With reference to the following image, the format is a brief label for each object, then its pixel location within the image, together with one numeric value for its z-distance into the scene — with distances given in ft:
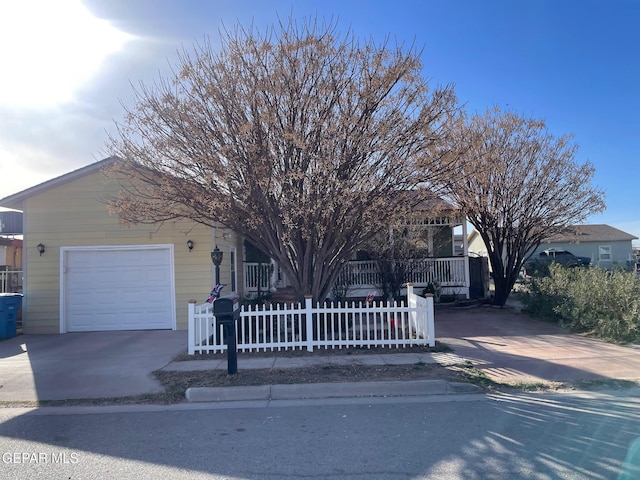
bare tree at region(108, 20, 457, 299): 29.12
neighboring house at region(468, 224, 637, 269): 126.72
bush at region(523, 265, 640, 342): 32.09
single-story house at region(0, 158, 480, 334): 39.93
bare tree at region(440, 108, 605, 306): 46.19
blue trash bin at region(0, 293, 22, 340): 37.38
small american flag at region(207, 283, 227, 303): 31.82
